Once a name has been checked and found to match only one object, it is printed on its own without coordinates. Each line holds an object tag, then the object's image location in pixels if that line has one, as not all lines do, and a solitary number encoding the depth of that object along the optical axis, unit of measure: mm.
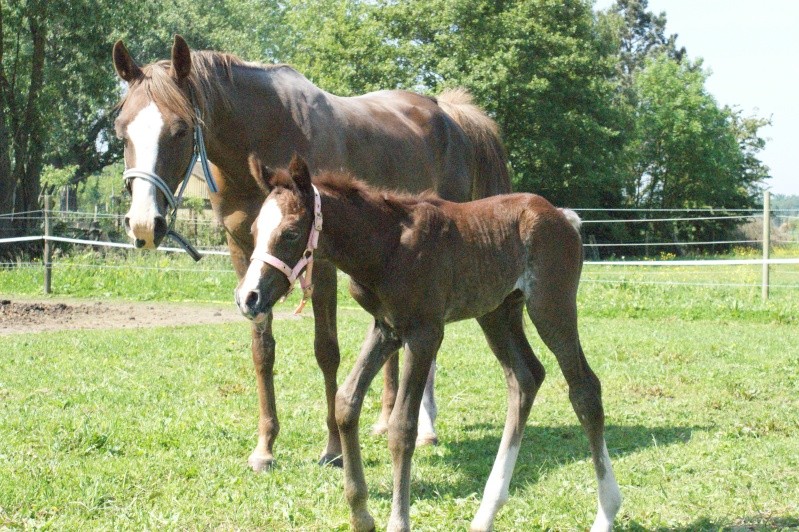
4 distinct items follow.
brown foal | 3338
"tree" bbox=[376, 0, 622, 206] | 32250
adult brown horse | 4258
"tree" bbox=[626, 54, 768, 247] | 41531
